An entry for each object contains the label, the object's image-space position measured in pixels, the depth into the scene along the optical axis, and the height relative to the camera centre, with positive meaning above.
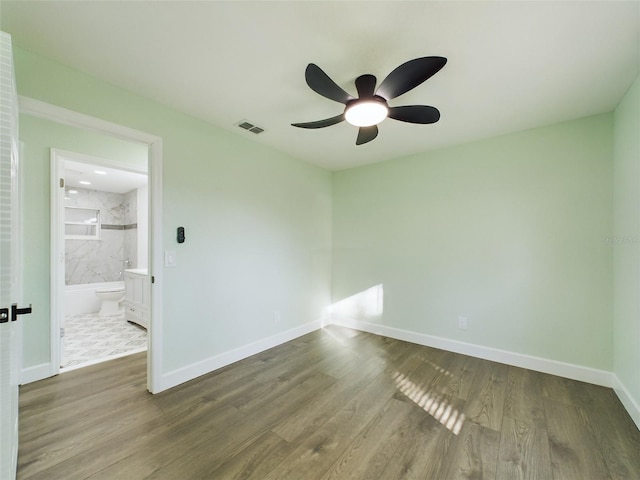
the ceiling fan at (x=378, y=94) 1.40 +0.92
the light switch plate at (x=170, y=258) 2.28 -0.16
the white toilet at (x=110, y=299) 4.50 -1.04
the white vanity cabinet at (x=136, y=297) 3.79 -0.87
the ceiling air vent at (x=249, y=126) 2.55 +1.16
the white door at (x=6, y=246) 1.06 -0.03
